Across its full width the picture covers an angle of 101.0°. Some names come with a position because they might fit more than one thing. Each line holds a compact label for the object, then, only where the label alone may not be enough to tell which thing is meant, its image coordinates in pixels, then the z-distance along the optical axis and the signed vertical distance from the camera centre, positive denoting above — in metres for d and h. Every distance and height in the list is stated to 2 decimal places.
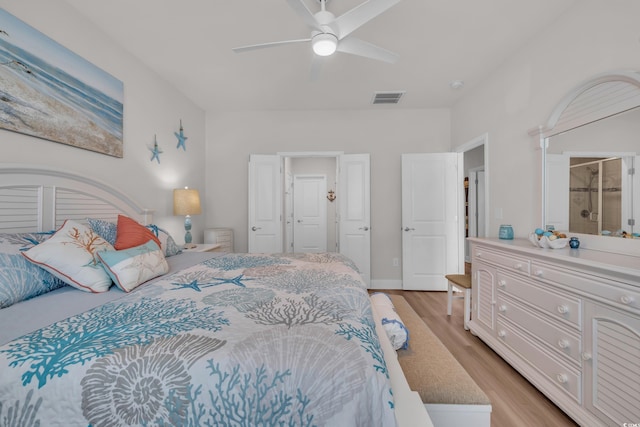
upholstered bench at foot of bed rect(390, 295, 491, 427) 1.07 -0.74
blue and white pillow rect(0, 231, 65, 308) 1.14 -0.29
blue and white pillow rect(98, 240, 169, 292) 1.34 -0.29
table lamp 3.00 +0.10
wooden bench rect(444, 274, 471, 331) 2.51 -0.75
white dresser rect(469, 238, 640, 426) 1.21 -0.65
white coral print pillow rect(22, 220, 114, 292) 1.27 -0.24
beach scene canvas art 1.63 +0.86
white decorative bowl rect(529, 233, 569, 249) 1.78 -0.21
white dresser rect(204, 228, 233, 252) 3.54 -0.34
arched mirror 1.53 +0.36
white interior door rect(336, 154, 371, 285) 3.85 +0.03
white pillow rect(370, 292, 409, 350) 1.33 -0.60
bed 0.71 -0.42
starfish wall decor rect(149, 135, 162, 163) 2.86 +0.68
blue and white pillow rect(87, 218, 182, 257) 1.76 -0.16
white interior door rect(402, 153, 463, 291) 3.70 -0.08
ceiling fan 1.58 +1.22
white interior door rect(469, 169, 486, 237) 5.40 +0.20
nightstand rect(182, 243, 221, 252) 2.77 -0.40
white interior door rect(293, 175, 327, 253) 5.98 +0.07
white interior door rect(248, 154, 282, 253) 3.88 +0.12
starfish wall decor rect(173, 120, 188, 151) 3.31 +0.95
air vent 3.42 +1.54
